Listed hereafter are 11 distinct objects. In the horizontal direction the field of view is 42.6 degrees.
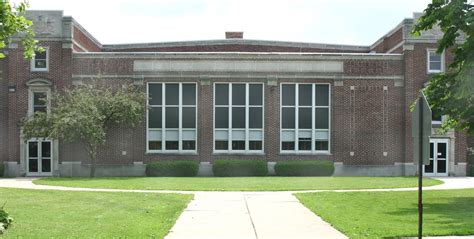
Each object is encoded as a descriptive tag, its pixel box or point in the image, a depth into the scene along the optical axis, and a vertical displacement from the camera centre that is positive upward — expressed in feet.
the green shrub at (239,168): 119.75 -9.14
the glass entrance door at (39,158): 123.13 -7.58
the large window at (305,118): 124.67 +0.86
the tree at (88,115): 107.65 +1.02
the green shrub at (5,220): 42.16 -7.03
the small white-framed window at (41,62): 123.03 +11.92
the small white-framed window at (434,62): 124.77 +12.51
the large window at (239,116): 124.47 +1.16
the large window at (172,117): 124.26 +0.91
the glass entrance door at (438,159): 124.88 -7.46
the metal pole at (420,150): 33.40 -1.50
